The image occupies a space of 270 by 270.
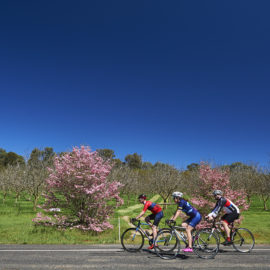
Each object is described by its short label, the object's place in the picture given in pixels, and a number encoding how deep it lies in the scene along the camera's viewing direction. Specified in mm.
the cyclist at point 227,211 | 8000
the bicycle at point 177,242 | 7477
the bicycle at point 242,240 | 8172
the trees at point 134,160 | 116812
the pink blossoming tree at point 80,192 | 14047
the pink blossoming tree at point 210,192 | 16102
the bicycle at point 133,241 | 8156
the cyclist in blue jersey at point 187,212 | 7504
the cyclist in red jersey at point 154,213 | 8078
